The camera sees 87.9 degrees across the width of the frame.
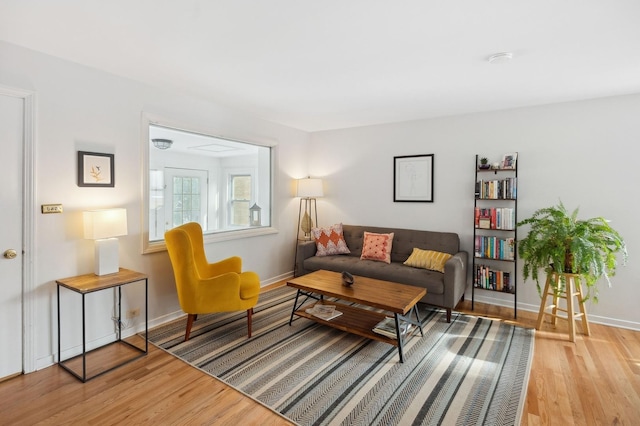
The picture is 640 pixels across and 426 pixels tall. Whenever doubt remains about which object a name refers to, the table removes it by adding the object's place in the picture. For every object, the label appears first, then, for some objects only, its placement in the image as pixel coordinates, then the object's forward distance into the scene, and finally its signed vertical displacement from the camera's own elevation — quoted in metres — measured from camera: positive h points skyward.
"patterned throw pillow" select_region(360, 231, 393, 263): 4.32 -0.51
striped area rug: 2.07 -1.22
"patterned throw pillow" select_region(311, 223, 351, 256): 4.61 -0.47
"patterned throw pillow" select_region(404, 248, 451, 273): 3.80 -0.59
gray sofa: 3.45 -0.68
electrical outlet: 3.07 -1.00
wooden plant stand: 3.04 -0.82
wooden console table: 2.41 -0.60
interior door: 2.34 -0.22
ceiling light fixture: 3.52 +0.69
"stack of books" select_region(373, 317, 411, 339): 2.81 -1.03
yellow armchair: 2.87 -0.72
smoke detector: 2.41 +1.14
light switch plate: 2.51 -0.02
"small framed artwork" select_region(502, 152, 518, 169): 3.71 +0.57
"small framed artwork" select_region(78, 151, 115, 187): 2.71 +0.31
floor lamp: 4.95 +0.09
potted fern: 2.88 -0.32
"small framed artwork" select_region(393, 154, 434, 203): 4.43 +0.43
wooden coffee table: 2.73 -0.76
